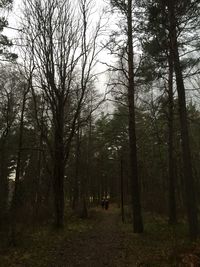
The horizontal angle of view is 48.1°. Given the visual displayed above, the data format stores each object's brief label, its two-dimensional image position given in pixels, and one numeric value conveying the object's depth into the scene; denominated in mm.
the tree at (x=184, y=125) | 7294
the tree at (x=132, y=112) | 10036
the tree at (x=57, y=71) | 11202
